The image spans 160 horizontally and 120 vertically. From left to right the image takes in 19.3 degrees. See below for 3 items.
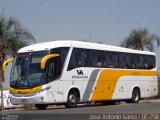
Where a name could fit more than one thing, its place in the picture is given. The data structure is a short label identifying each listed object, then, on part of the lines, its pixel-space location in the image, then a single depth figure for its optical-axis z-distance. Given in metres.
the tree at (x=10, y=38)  31.58
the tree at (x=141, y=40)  46.16
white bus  24.58
